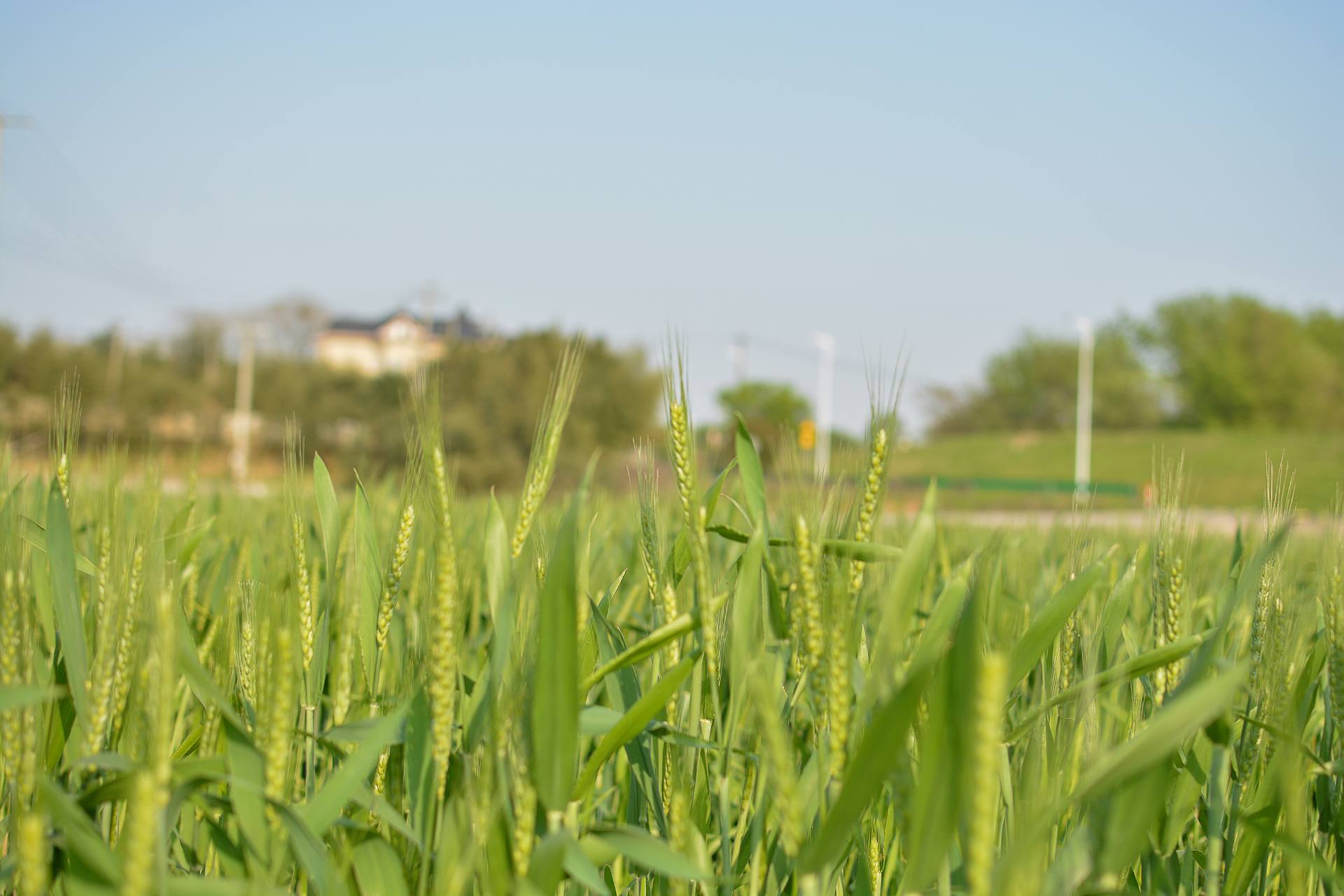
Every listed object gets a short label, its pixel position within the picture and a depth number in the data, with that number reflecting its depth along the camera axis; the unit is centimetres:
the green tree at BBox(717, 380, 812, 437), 6328
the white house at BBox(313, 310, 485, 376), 3367
